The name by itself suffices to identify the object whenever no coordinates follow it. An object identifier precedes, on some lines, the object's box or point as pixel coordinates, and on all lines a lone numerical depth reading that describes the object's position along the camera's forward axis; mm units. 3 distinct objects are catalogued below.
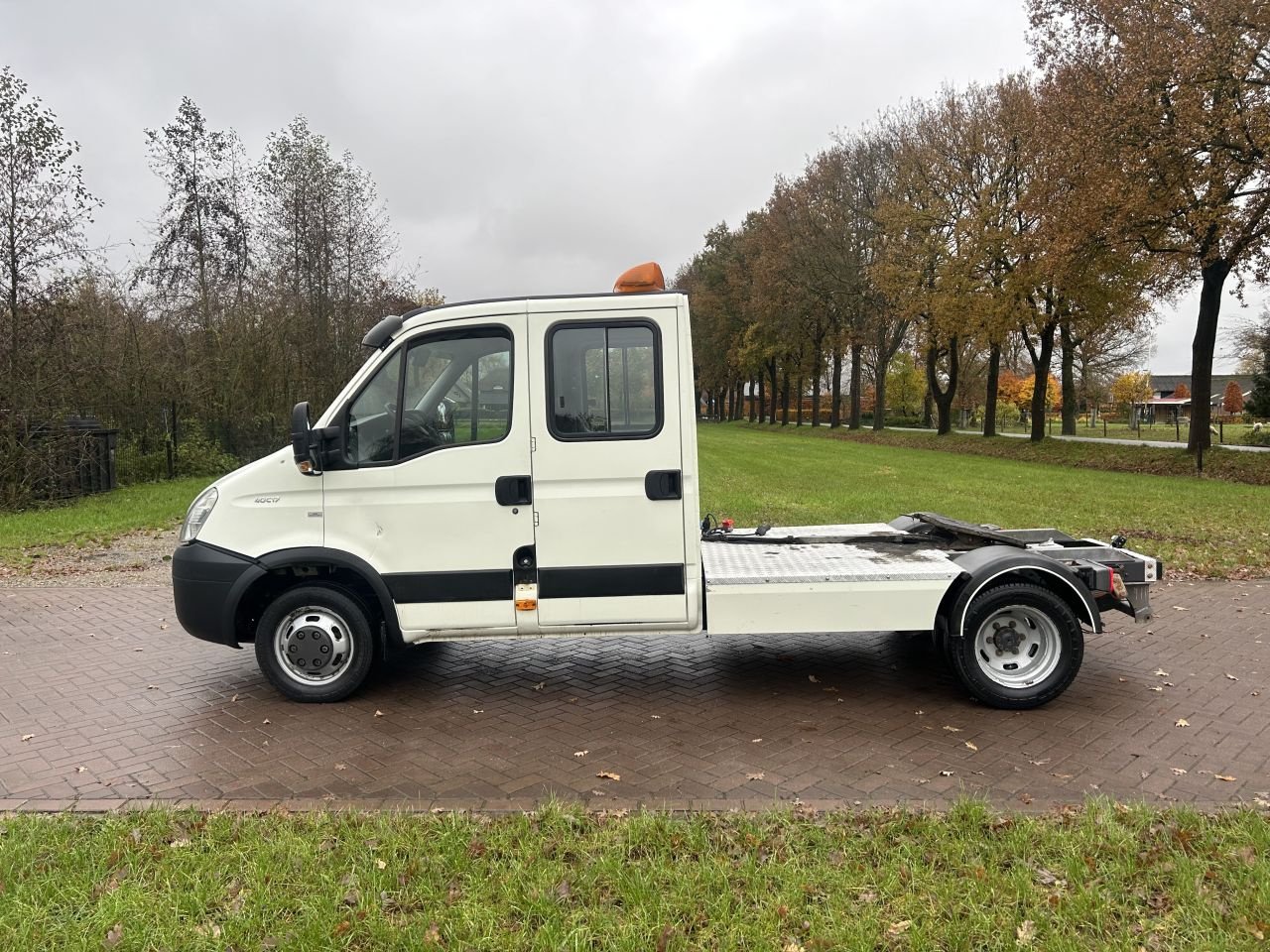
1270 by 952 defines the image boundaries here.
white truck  5031
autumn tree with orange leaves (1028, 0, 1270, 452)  17547
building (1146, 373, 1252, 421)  71312
